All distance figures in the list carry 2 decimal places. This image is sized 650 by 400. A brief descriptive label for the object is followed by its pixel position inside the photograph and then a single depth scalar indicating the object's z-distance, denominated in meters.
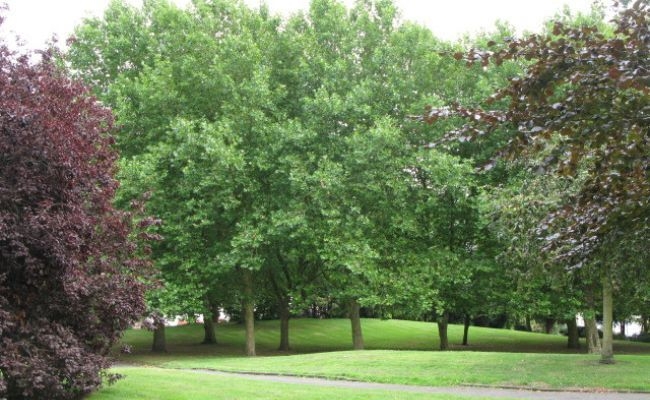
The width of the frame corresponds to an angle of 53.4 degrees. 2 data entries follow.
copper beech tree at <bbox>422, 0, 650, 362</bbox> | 6.33
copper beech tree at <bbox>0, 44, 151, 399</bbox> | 9.59
